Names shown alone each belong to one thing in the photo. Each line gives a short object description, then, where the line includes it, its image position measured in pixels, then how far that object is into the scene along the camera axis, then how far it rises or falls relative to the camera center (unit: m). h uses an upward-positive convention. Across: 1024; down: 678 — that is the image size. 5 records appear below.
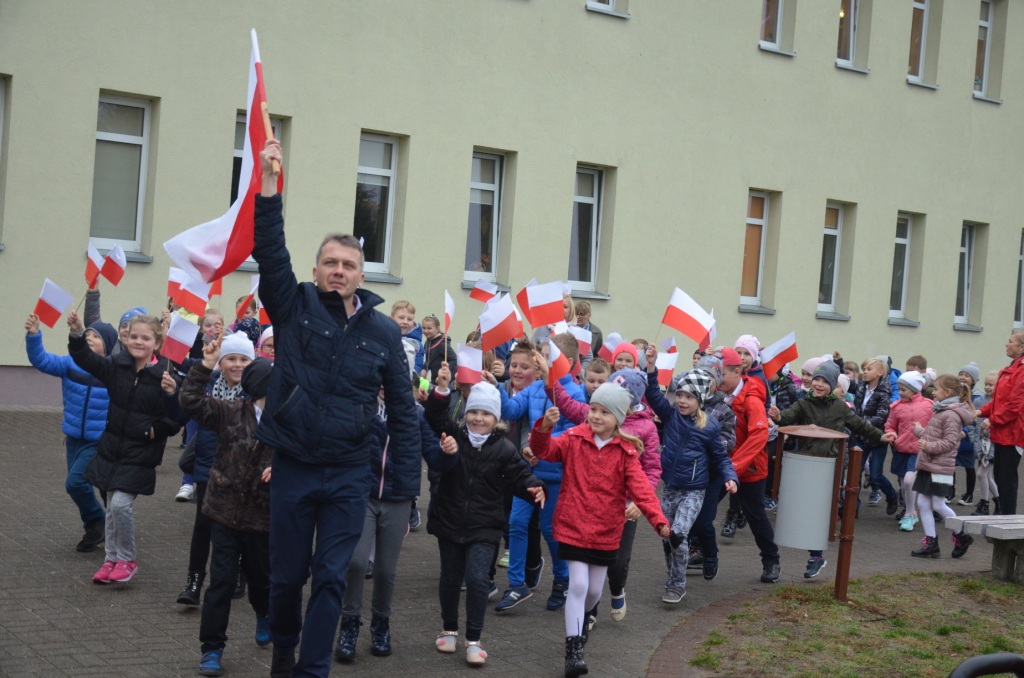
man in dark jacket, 5.46 -0.47
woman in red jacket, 11.63 -0.62
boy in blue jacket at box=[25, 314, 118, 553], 8.52 -0.93
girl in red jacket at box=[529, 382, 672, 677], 6.98 -0.87
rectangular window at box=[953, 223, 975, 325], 27.59 +1.80
